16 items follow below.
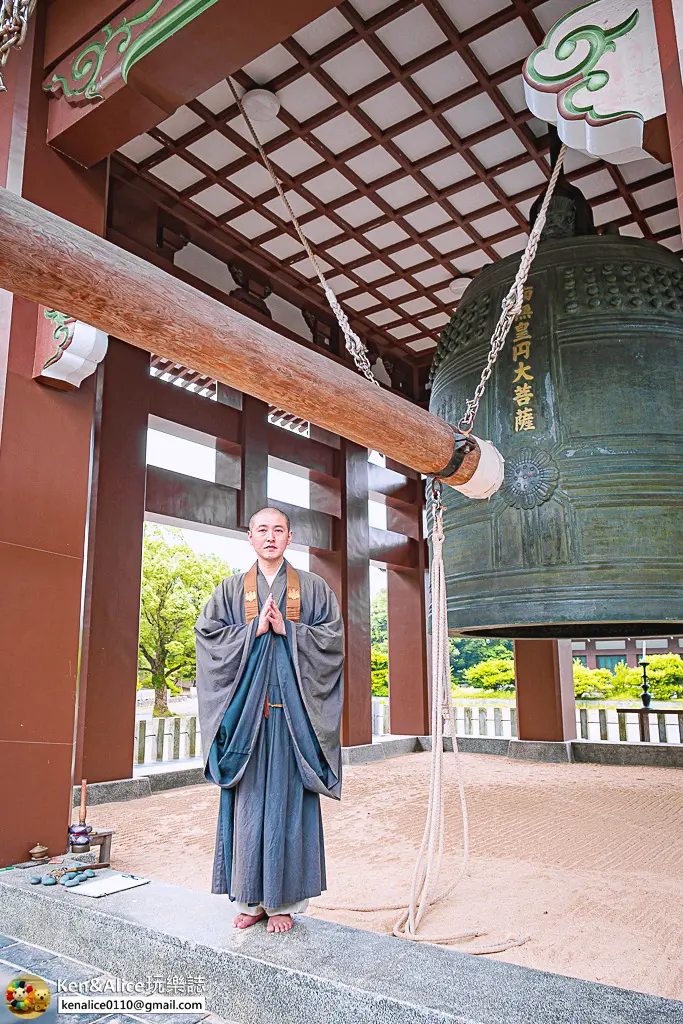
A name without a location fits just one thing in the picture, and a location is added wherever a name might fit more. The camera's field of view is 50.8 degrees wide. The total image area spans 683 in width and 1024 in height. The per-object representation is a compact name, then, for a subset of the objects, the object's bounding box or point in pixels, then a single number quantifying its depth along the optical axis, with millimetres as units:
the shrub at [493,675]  18953
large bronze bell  2715
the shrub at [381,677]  18969
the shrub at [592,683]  17234
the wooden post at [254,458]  7418
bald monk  2504
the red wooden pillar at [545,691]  9047
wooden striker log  1444
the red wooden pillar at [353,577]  8883
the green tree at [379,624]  24866
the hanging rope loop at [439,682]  2508
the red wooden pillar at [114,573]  5867
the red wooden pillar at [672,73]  1801
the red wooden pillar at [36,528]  3344
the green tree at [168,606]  12352
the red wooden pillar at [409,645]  10195
